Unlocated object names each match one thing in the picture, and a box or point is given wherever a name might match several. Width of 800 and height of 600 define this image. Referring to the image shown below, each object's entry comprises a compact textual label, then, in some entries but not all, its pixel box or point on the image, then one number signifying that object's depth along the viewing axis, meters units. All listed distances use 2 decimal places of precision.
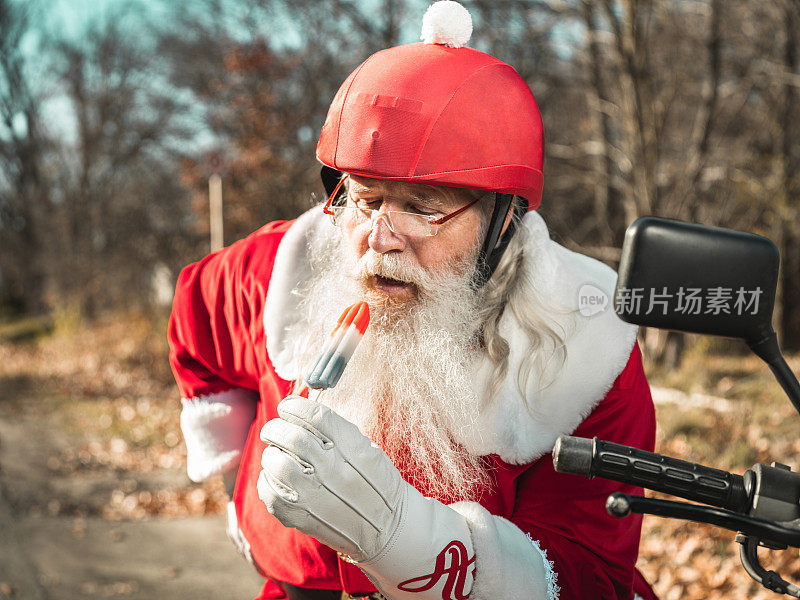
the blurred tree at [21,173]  17.66
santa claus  1.79
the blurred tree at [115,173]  16.30
